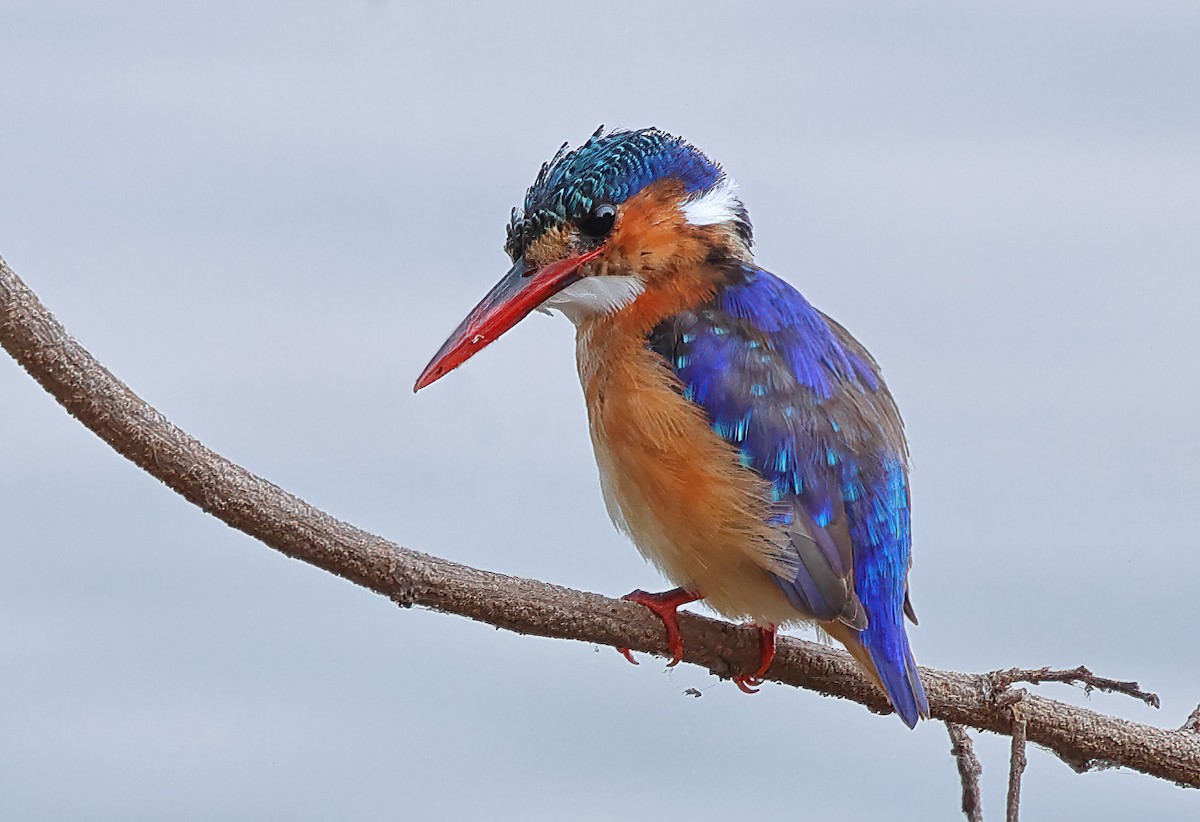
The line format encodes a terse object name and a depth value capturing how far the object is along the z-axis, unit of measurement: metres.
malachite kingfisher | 3.17
